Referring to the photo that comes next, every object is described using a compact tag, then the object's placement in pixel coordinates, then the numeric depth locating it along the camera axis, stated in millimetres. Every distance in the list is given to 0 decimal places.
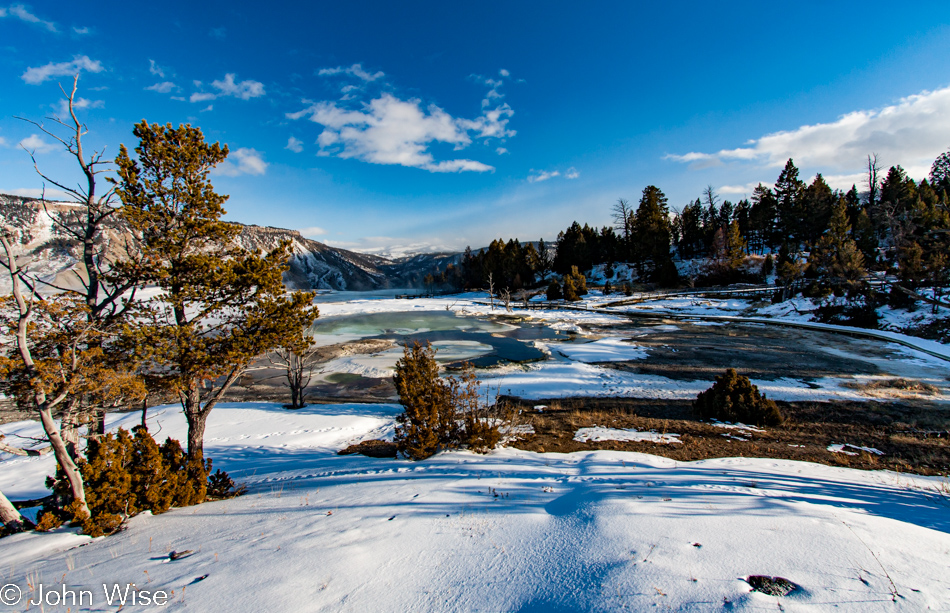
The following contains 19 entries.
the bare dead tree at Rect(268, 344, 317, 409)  14516
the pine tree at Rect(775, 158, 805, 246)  57375
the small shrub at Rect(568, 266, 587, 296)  57156
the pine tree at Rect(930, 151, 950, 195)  59597
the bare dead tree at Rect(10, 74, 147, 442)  6562
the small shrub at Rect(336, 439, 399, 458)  9422
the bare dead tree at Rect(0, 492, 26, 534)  5379
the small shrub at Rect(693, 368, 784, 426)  10914
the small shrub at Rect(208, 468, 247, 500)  6750
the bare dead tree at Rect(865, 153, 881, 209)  59719
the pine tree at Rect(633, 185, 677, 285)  59825
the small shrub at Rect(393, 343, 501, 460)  8656
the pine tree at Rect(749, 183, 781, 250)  62906
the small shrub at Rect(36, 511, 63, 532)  5289
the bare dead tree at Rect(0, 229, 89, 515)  5070
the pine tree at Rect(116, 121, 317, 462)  6949
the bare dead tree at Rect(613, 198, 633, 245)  75000
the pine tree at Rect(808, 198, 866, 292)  30875
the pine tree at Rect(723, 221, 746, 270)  53872
